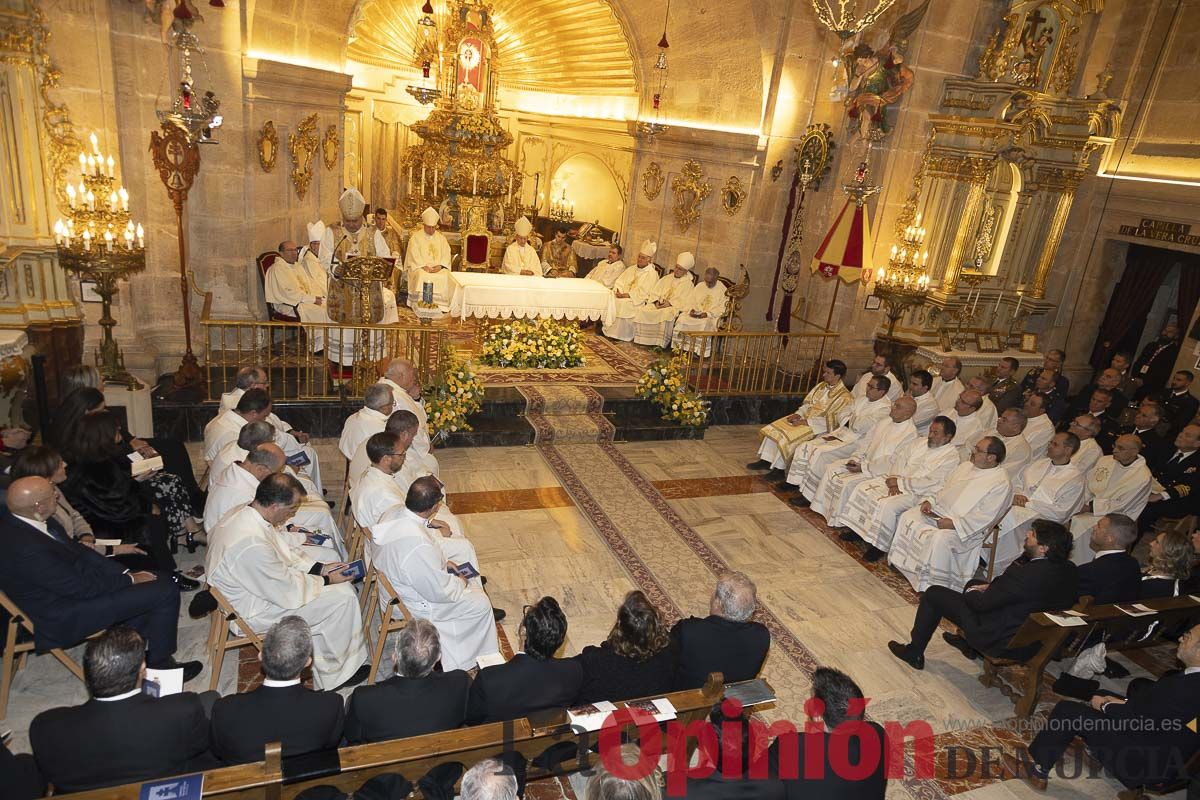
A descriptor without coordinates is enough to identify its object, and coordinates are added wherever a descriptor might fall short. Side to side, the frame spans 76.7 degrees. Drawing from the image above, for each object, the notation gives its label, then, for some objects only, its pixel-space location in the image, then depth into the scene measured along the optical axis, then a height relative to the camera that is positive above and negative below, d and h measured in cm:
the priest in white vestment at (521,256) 1246 -113
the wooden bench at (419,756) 296 -238
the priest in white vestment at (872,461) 749 -228
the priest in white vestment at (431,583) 475 -249
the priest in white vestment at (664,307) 1208 -160
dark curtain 1174 -56
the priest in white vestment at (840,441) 813 -228
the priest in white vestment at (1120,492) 714 -214
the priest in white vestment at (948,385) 917 -174
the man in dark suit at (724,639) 416 -227
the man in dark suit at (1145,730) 421 -260
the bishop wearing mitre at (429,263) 1132 -132
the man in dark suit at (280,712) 328 -234
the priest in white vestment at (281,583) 443 -252
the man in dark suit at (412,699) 347 -234
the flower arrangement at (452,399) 826 -237
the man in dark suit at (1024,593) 515 -228
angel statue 717 +164
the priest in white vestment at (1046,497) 680 -218
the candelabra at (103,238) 698 -95
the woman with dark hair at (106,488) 498 -229
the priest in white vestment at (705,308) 1185 -153
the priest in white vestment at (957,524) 650 -242
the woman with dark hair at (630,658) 387 -230
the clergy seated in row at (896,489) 704 -240
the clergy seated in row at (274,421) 625 -215
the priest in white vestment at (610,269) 1271 -120
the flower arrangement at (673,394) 956 -234
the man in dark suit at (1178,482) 752 -209
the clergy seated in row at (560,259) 1352 -120
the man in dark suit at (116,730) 307 -235
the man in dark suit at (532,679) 369 -233
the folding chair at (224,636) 441 -278
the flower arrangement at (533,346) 1022 -210
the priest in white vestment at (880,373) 844 -161
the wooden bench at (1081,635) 494 -247
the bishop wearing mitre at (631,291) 1212 -146
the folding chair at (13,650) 415 -283
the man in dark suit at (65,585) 415 -252
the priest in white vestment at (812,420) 858 -220
